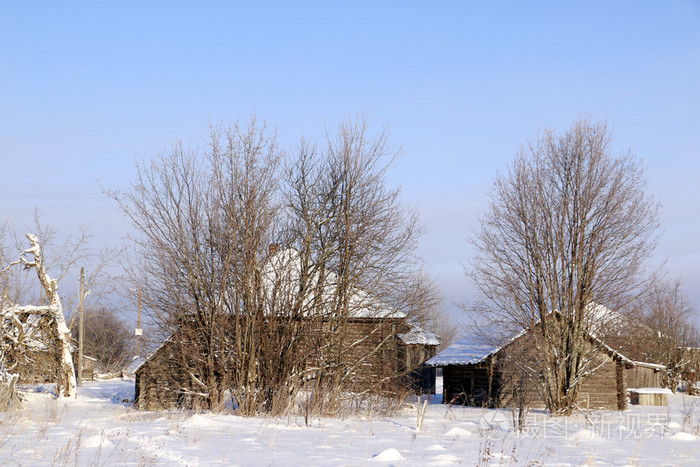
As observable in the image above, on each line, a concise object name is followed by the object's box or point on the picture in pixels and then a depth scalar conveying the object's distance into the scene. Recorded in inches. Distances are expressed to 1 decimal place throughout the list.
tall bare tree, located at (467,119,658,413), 1011.9
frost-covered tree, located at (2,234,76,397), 1022.0
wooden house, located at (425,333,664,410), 1198.9
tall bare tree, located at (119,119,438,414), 767.7
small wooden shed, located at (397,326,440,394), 1528.1
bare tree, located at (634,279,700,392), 2022.6
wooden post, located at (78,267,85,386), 1545.3
